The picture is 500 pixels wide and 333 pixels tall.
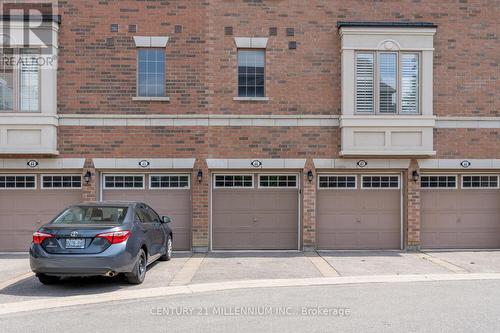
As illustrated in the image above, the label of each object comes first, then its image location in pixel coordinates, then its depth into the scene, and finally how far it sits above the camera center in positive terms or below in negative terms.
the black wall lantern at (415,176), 13.11 -0.39
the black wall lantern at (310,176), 12.99 -0.40
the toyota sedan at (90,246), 8.08 -1.53
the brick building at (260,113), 12.91 +1.35
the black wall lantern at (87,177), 12.83 -0.46
